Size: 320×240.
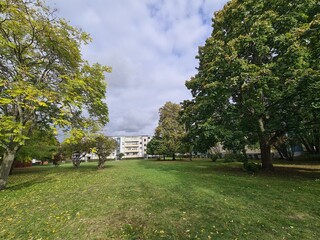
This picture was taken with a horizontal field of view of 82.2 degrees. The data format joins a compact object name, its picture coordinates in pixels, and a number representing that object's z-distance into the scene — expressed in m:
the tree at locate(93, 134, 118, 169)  21.61
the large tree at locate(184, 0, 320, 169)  10.19
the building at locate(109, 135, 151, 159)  101.94
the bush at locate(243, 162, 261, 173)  13.91
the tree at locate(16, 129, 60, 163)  13.08
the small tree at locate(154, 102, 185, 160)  36.94
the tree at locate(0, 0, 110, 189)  8.88
